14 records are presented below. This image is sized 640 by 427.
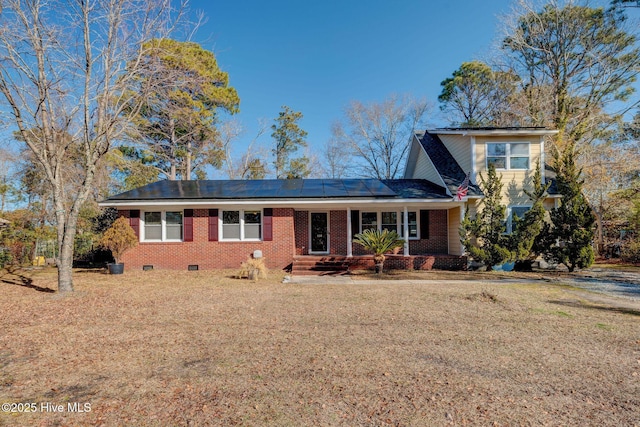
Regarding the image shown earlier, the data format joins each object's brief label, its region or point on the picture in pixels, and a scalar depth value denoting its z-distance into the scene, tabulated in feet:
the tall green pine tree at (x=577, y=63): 58.90
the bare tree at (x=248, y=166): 85.53
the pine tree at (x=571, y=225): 36.22
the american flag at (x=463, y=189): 38.75
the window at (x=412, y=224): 46.70
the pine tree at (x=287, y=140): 90.58
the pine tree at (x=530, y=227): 36.99
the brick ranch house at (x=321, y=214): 41.01
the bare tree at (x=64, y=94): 23.72
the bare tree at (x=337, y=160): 97.69
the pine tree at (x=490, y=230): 37.94
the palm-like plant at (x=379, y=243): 38.17
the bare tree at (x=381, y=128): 92.07
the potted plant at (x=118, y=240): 38.04
